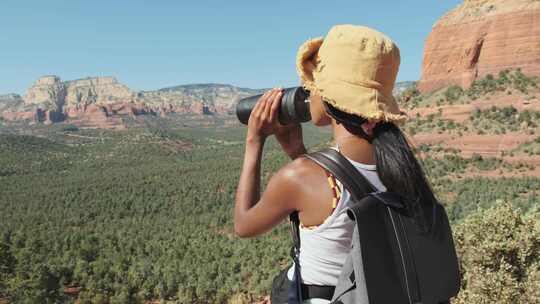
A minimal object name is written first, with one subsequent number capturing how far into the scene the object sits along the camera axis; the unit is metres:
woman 1.41
